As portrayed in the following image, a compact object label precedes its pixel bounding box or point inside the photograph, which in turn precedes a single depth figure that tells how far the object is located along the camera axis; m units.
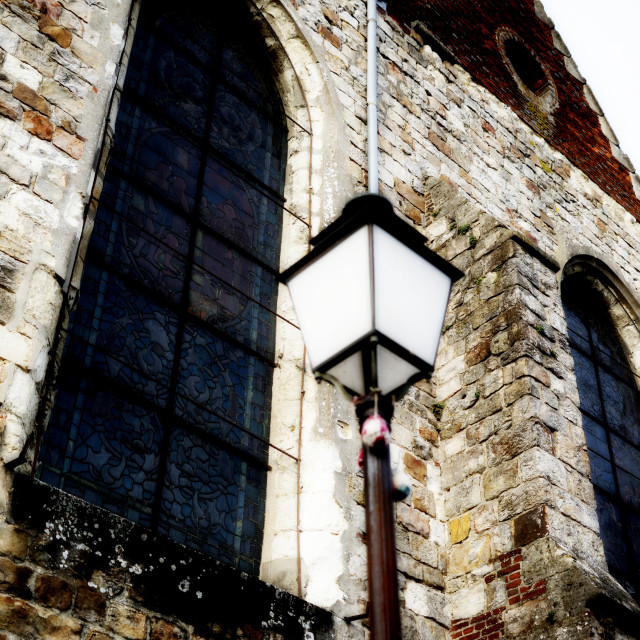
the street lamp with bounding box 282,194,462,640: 2.61
